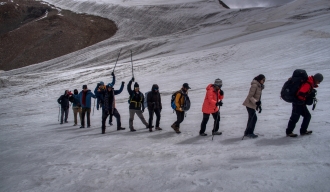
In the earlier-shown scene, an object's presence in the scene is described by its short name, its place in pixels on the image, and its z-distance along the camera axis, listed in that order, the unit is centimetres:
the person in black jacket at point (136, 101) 856
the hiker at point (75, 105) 1125
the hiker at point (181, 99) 760
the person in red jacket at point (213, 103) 679
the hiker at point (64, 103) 1217
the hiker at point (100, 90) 901
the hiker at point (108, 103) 873
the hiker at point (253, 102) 635
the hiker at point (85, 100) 1020
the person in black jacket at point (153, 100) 827
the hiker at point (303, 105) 573
